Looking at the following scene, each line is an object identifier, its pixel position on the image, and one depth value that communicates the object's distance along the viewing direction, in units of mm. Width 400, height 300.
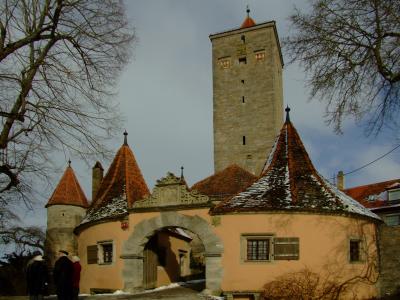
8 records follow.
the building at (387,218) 19359
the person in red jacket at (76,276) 12711
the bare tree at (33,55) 11648
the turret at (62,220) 31312
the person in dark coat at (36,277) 12469
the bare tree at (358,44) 11031
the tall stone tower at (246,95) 37531
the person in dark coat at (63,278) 11961
